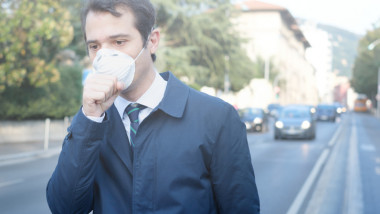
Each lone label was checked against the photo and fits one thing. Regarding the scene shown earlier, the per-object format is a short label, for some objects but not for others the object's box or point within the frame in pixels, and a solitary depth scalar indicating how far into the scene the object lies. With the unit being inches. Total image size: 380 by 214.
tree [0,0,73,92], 676.7
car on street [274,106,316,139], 904.3
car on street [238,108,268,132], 1122.7
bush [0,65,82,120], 775.7
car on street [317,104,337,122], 1841.8
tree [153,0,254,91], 1031.0
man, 73.9
